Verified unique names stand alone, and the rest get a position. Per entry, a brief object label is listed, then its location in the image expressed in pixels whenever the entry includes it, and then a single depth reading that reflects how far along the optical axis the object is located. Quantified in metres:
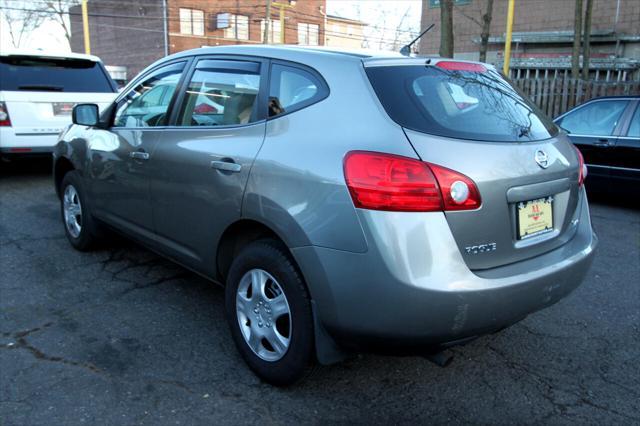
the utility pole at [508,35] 12.98
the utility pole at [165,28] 41.03
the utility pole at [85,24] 26.69
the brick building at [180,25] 41.69
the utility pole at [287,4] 43.62
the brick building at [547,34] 15.80
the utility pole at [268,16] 36.17
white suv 7.47
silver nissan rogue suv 2.38
